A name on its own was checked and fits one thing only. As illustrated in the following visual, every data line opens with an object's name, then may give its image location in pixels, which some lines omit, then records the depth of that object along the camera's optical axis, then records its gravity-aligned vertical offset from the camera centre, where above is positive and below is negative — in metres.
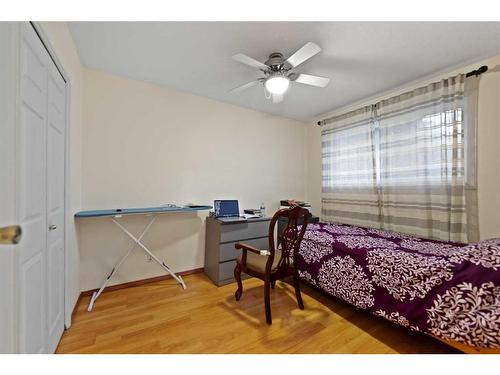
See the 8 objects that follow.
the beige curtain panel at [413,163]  2.01 +0.29
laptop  2.69 -0.28
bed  1.16 -0.66
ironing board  1.91 -0.35
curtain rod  1.86 +1.07
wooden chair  1.73 -0.69
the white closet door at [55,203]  1.29 -0.09
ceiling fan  1.68 +1.04
